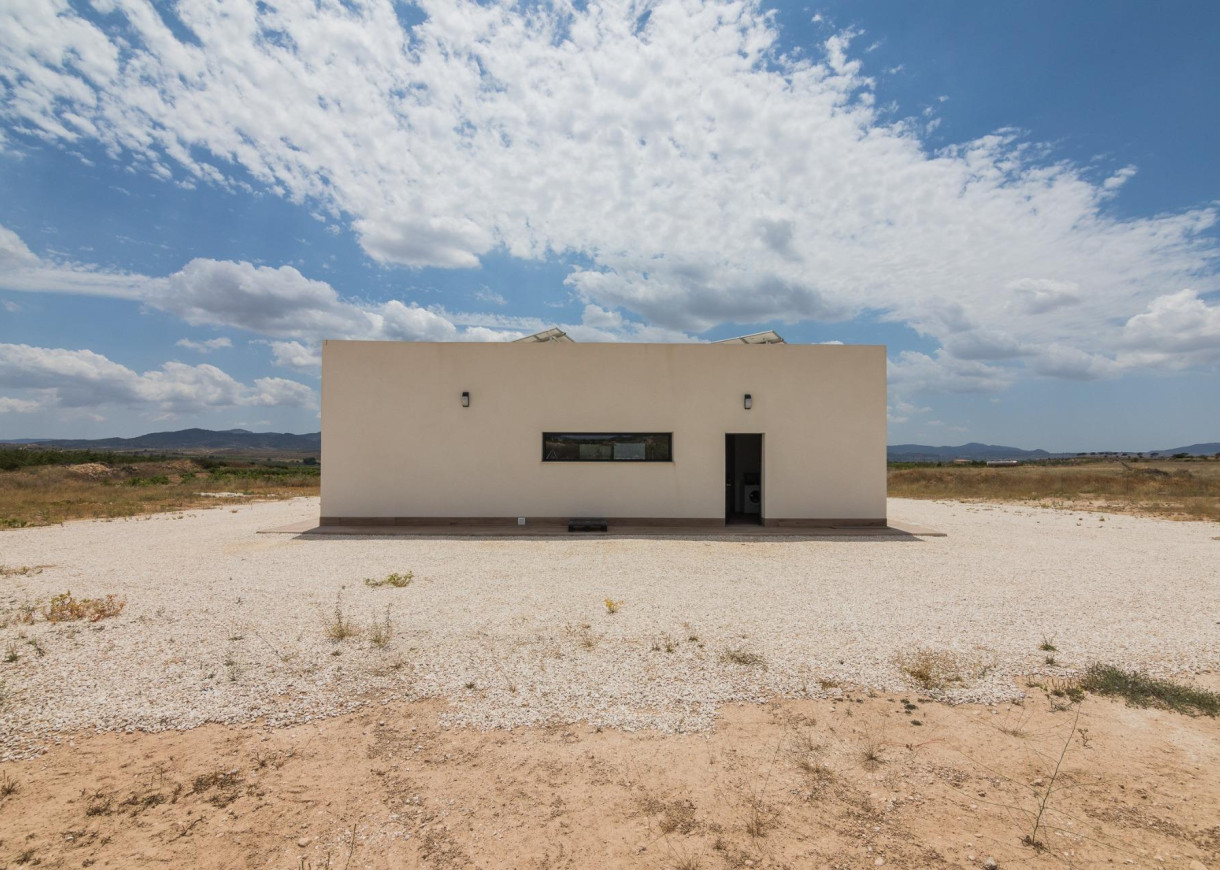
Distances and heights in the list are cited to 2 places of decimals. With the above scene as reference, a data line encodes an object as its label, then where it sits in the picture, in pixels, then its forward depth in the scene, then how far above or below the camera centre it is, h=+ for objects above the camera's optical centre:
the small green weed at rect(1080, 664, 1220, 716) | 3.92 -1.63
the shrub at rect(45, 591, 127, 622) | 5.71 -1.59
